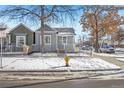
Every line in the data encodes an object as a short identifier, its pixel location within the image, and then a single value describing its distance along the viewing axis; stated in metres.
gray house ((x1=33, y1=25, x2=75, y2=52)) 10.88
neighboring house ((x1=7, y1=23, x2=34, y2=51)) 11.47
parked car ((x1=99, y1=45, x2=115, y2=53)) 14.04
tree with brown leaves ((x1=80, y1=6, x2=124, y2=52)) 10.25
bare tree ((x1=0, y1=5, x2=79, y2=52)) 9.23
